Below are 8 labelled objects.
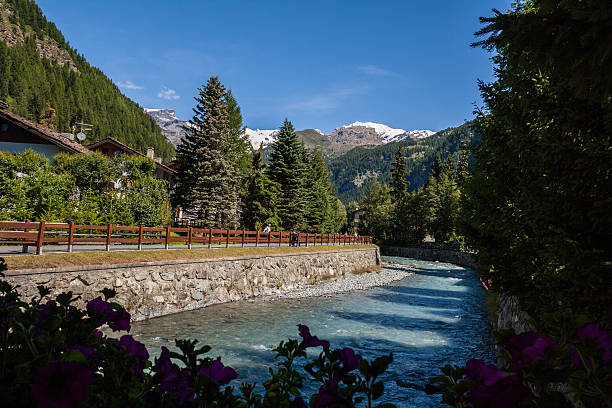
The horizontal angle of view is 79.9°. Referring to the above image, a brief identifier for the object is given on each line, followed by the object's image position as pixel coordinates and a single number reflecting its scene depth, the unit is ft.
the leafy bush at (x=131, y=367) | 4.58
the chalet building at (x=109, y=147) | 123.54
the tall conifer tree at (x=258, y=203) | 125.29
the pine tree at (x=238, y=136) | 149.89
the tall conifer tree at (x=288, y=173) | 139.33
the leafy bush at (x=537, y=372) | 3.61
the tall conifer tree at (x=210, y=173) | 109.97
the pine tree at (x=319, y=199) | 166.47
